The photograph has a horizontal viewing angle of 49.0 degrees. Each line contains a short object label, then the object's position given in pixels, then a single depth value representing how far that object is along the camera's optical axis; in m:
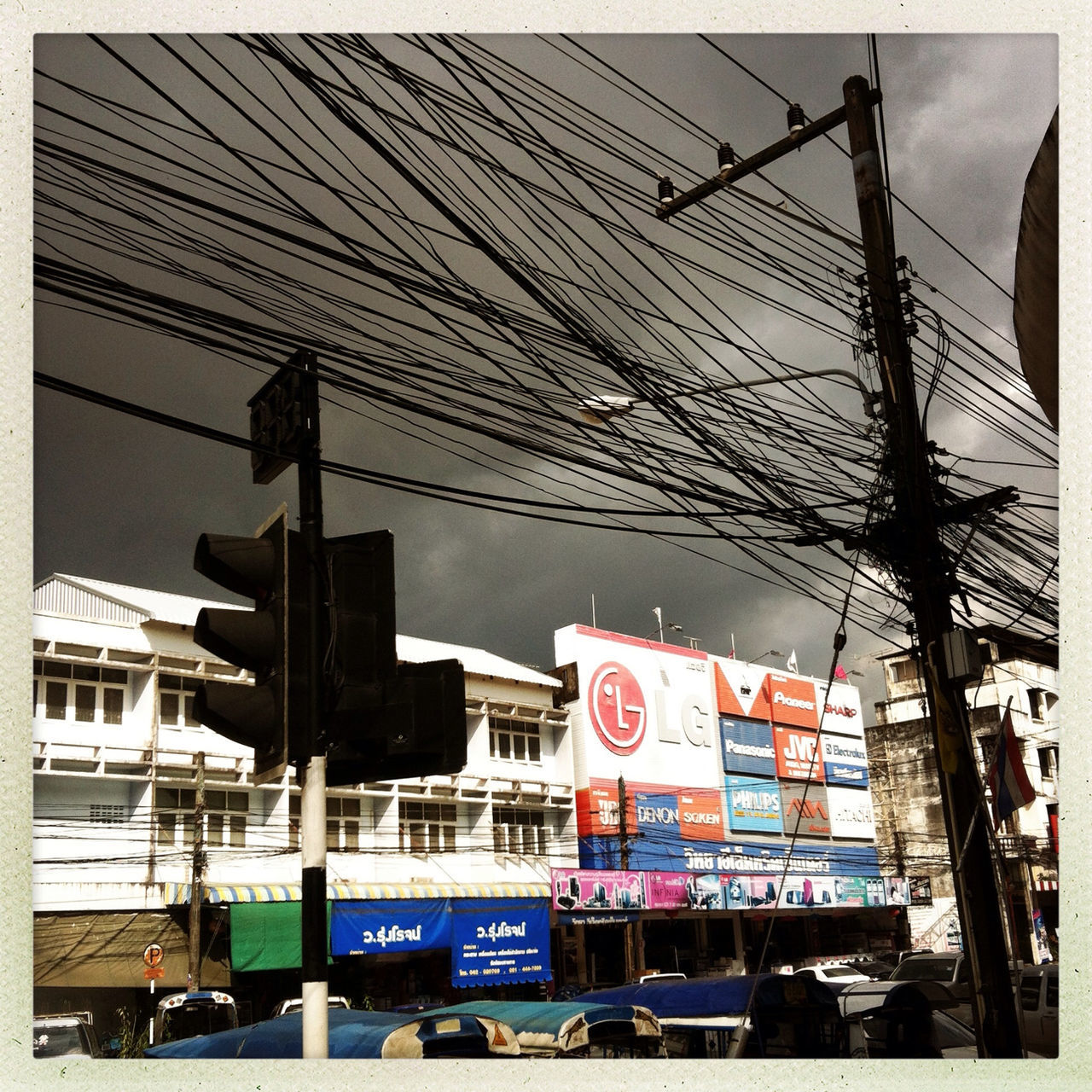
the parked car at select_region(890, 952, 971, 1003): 20.38
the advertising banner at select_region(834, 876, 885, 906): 39.41
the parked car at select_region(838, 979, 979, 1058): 9.32
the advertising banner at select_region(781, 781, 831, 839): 40.91
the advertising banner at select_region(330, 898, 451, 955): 26.03
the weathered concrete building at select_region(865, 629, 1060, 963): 45.00
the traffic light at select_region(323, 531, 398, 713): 4.05
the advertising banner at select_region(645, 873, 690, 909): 32.25
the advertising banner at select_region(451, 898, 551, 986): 27.75
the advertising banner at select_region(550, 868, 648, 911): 29.97
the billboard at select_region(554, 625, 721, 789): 35.03
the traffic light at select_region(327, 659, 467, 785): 4.02
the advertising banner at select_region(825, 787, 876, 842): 43.16
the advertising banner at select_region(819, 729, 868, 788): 43.38
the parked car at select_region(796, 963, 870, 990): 25.14
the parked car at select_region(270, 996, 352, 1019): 19.36
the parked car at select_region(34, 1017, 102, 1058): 13.27
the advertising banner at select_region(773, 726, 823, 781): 41.09
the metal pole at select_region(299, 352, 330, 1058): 3.92
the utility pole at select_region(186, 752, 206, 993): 23.03
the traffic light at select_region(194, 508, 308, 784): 3.87
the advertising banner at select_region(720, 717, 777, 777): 38.94
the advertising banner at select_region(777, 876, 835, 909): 37.12
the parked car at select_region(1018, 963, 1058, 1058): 13.34
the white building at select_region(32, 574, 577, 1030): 23.38
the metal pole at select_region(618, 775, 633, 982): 29.75
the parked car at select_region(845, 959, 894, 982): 29.52
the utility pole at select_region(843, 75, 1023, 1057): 9.06
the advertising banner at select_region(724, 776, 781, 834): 38.59
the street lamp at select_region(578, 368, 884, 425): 9.77
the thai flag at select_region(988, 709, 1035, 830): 11.83
